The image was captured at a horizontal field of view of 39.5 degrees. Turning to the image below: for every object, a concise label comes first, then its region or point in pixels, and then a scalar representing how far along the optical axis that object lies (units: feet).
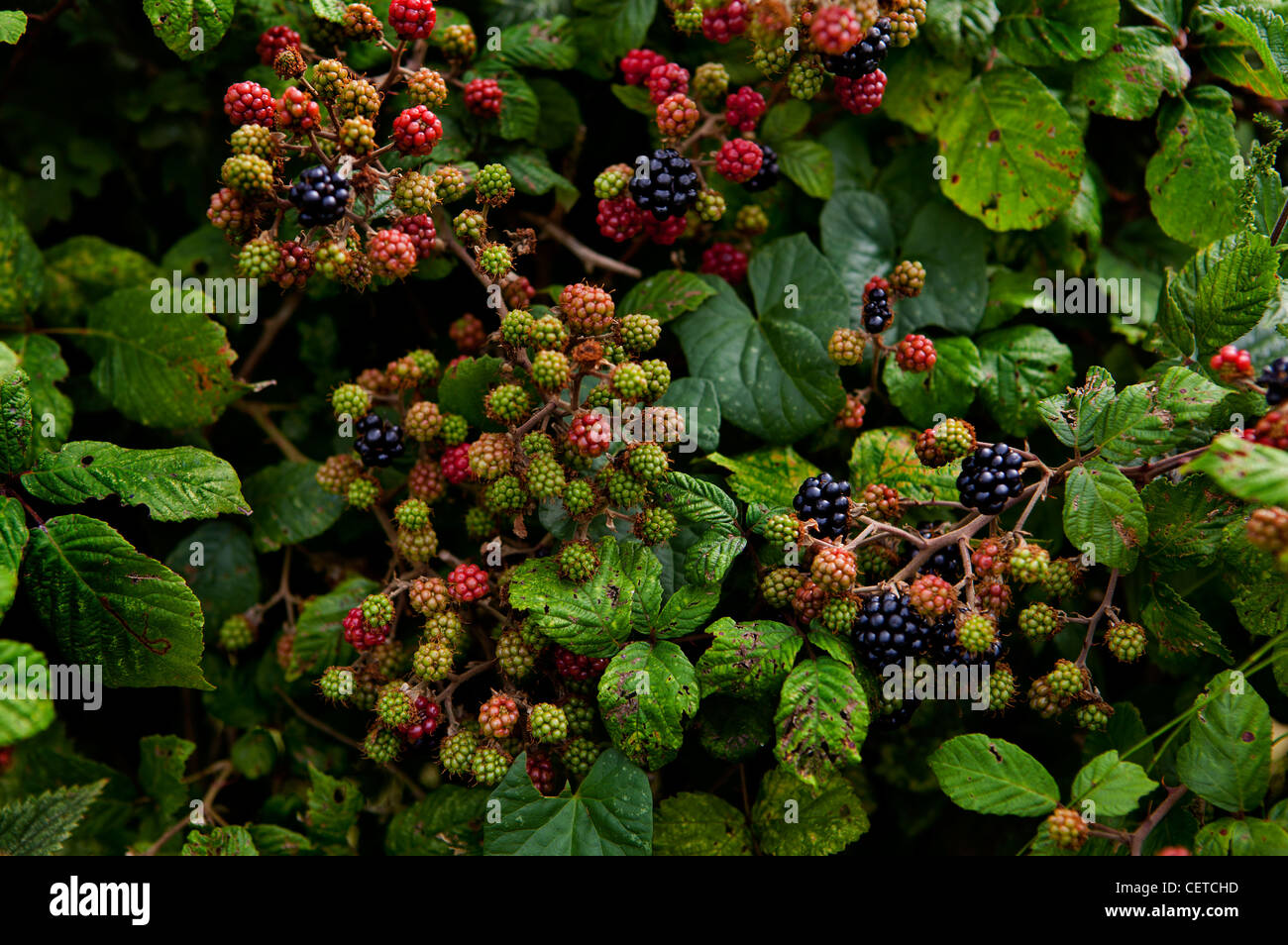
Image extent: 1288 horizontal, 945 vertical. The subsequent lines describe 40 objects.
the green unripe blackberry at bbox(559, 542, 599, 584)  1.79
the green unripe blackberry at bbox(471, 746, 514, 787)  1.77
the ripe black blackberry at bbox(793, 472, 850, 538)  1.80
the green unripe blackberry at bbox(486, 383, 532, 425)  1.80
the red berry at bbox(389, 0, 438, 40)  1.83
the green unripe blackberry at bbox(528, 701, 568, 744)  1.77
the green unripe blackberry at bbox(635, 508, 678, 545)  1.81
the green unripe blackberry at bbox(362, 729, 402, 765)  1.82
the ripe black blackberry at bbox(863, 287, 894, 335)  1.94
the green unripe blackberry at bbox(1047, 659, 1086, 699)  1.79
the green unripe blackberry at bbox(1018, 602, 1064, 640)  1.79
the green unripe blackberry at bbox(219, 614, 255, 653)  2.02
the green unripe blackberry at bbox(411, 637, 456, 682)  1.77
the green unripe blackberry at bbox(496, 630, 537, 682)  1.81
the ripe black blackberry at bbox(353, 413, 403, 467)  1.89
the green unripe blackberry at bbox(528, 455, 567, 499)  1.76
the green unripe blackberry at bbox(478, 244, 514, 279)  1.81
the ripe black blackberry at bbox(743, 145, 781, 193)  2.00
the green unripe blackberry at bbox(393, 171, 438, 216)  1.80
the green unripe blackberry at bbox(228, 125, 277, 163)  1.78
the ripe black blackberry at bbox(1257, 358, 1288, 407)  1.69
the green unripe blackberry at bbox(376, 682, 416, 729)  1.78
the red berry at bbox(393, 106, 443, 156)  1.79
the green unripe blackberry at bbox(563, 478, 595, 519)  1.79
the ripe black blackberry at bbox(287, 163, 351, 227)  1.77
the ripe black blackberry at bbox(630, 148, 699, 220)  1.88
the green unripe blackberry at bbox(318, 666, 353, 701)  1.84
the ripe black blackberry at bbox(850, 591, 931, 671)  1.76
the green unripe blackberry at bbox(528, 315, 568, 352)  1.78
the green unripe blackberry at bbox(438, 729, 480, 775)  1.79
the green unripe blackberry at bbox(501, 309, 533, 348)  1.79
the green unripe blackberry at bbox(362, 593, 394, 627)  1.82
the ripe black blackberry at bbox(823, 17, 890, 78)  1.86
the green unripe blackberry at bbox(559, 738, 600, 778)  1.82
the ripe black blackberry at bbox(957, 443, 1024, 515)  1.76
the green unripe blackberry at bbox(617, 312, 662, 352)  1.81
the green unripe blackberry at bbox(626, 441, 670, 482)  1.78
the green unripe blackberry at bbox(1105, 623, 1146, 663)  1.78
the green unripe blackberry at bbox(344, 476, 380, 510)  1.91
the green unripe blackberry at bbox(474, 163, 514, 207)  1.85
